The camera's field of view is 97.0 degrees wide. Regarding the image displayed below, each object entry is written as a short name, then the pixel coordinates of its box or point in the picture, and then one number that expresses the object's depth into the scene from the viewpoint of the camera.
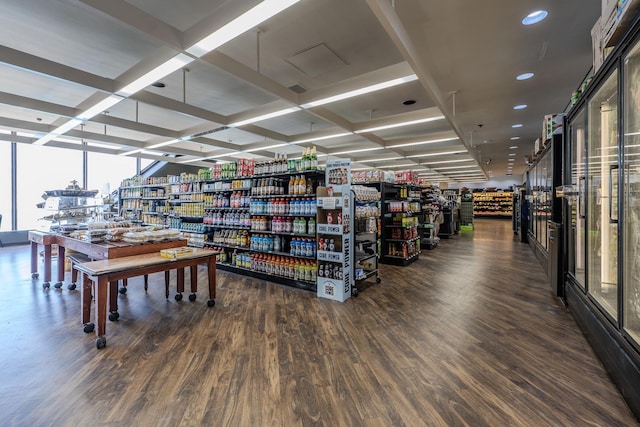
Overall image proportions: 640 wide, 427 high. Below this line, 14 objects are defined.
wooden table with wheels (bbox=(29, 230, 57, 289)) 4.56
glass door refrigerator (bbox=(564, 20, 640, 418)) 2.15
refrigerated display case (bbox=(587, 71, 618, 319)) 2.98
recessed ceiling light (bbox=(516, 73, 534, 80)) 5.48
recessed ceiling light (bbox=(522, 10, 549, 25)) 3.68
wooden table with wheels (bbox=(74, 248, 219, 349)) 2.81
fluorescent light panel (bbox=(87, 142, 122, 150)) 9.73
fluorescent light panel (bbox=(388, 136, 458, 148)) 8.18
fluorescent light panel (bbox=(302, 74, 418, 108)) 4.04
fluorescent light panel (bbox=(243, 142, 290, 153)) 9.33
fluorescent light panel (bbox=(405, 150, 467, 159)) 10.31
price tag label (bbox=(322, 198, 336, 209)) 4.17
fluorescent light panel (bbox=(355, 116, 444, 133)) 6.05
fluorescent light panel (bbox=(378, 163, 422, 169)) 14.85
